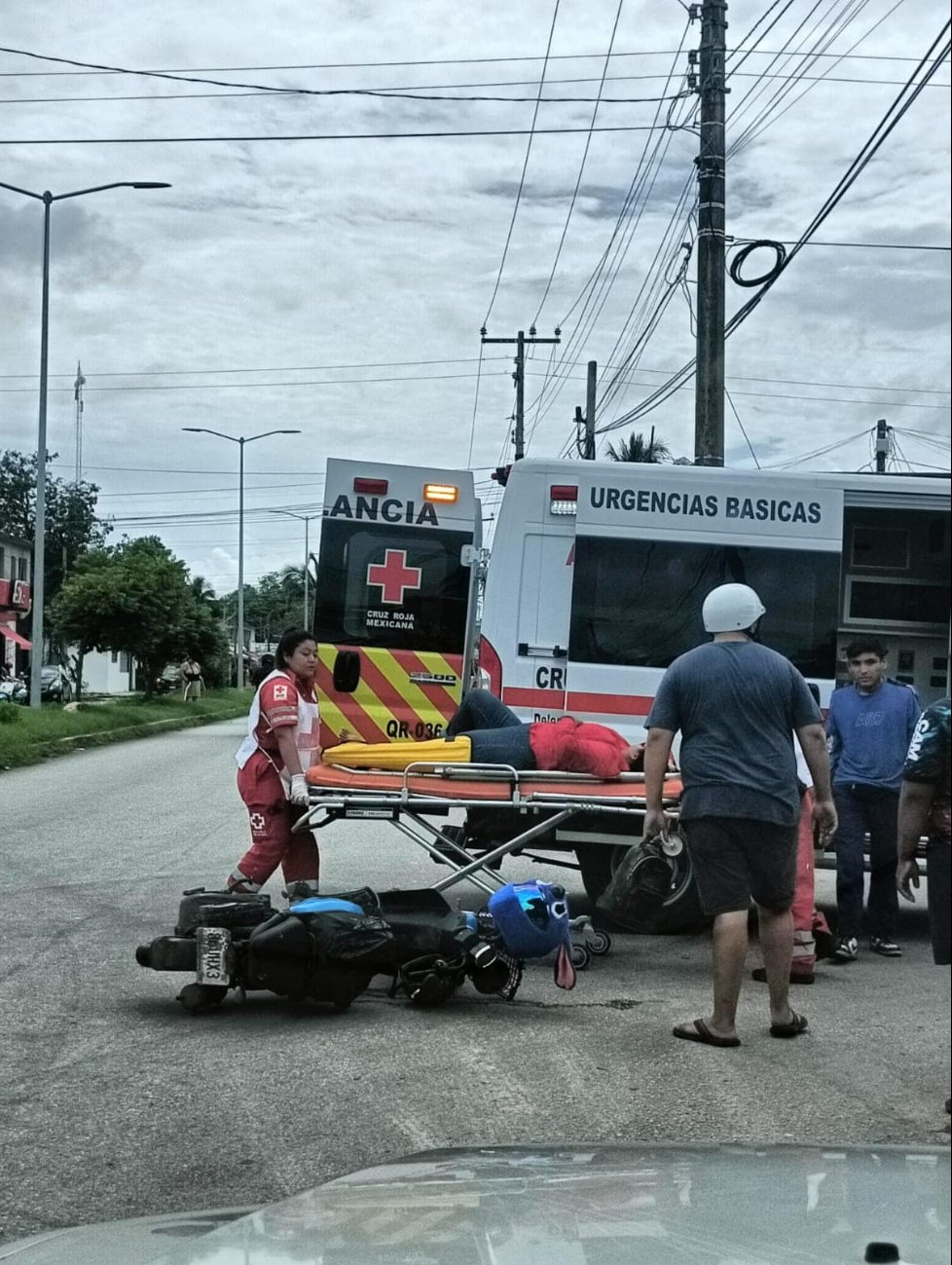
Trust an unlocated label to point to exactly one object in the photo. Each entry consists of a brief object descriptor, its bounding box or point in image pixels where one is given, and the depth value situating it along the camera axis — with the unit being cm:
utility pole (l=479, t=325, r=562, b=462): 4306
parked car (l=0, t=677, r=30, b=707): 4997
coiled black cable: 1395
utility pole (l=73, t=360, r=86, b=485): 6598
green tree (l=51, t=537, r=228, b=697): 3638
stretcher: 757
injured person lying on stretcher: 778
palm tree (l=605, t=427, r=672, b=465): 3130
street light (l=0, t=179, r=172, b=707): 2866
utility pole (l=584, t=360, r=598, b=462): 3122
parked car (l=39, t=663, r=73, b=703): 5166
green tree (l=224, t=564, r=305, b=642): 11009
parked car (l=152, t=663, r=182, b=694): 5715
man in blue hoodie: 816
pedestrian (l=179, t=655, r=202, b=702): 4586
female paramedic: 773
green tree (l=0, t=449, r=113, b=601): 8525
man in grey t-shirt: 603
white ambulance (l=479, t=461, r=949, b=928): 923
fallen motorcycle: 628
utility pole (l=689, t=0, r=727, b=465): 1480
